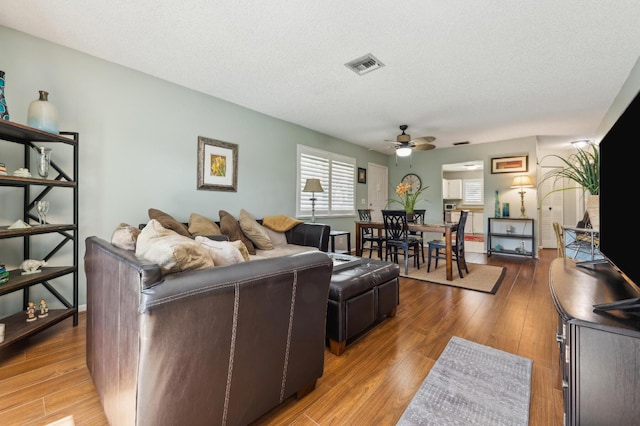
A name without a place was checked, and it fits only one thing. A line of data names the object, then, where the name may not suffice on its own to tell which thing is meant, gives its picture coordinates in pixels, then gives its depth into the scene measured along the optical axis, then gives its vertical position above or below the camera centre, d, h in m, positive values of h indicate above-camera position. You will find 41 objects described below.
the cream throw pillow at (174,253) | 1.00 -0.16
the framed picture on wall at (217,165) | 3.48 +0.65
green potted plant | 2.05 +0.27
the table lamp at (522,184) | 5.37 +0.59
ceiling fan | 4.43 +1.17
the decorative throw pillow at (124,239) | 1.40 -0.14
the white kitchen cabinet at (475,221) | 8.87 -0.26
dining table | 3.75 -0.23
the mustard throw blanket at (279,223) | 3.88 -0.15
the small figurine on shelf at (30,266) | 2.09 -0.43
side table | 4.28 -0.34
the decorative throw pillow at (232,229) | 3.25 -0.21
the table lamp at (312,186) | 4.41 +0.44
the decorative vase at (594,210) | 2.03 +0.03
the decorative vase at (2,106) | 1.85 +0.73
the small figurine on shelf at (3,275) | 1.87 -0.45
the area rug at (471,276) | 3.47 -0.92
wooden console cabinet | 0.80 -0.48
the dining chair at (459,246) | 3.90 -0.49
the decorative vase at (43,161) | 2.12 +0.41
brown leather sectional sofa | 0.85 -0.47
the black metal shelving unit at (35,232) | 1.84 -0.15
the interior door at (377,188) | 6.74 +0.64
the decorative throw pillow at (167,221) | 2.71 -0.09
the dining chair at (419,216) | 4.53 -0.05
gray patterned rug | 1.30 -0.99
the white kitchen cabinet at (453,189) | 9.39 +0.84
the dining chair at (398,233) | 4.08 -0.31
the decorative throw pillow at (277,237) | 3.86 -0.35
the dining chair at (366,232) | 4.48 -0.35
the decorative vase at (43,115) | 2.07 +0.76
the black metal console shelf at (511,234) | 5.48 -0.44
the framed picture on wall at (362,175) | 6.34 +0.90
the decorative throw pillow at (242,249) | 1.36 -0.19
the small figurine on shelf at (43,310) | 2.15 -0.79
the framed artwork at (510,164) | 5.57 +1.04
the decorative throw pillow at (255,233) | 3.40 -0.26
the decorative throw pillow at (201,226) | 2.96 -0.15
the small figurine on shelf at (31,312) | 2.07 -0.78
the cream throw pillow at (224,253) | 1.30 -0.20
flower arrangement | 4.34 +0.21
